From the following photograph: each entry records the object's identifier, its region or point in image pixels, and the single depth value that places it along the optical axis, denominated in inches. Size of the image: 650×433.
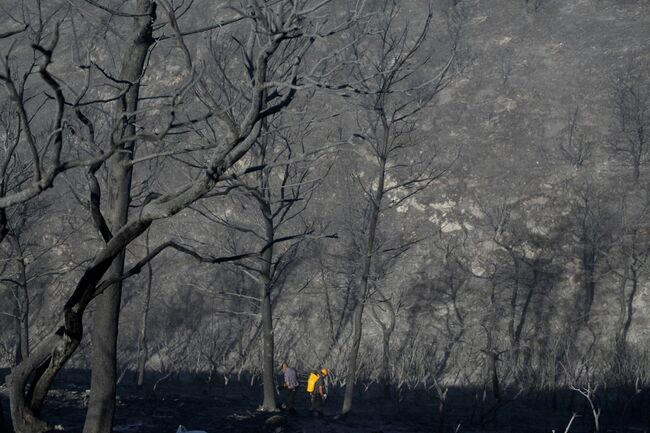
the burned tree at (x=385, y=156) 644.1
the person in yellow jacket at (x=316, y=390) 697.0
